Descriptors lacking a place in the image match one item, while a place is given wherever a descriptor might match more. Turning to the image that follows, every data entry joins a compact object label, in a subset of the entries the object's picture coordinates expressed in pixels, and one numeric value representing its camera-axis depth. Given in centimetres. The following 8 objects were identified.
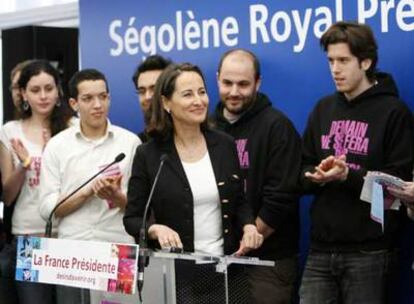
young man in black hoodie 358
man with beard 386
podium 298
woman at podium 345
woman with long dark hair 441
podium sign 295
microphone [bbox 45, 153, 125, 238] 350
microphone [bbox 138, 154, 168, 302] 296
